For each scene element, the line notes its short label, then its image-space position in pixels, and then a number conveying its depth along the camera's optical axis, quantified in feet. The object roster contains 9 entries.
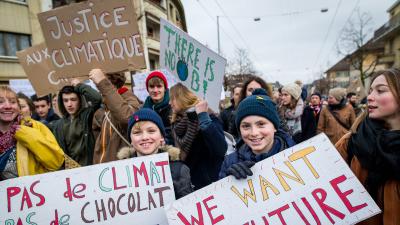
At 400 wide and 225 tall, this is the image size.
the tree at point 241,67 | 76.59
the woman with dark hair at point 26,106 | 11.40
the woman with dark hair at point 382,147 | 4.65
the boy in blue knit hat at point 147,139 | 6.59
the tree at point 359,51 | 83.73
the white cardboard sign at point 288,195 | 4.96
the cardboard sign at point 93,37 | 8.84
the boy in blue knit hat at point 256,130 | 6.12
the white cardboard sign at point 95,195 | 5.72
